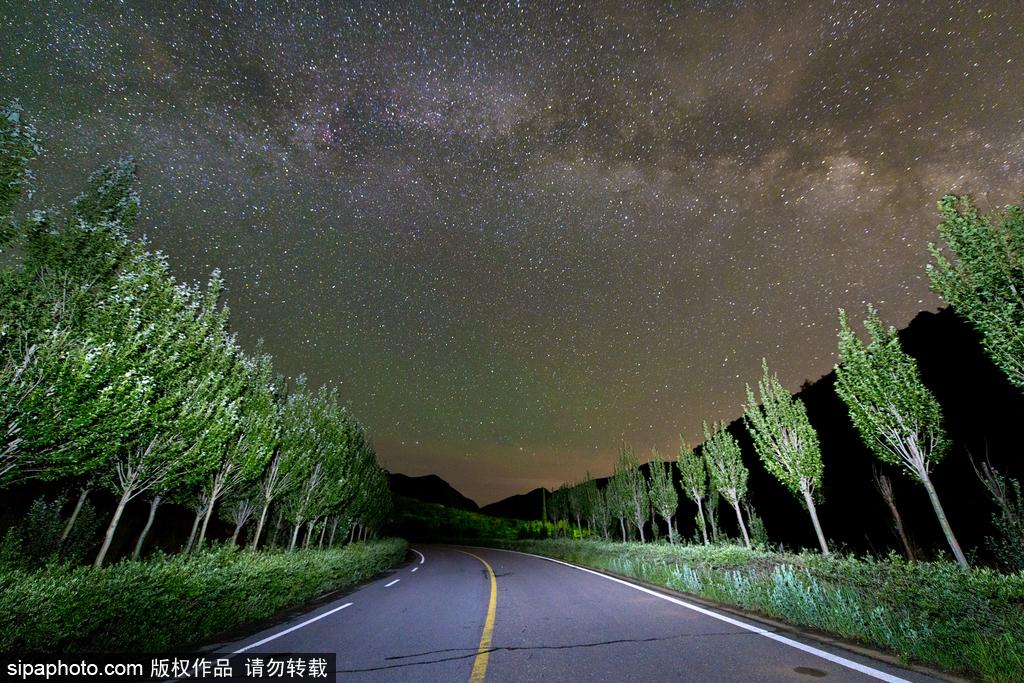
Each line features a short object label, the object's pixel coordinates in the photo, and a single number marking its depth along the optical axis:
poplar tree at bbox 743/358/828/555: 14.38
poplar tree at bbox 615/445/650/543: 35.62
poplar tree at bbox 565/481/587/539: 49.19
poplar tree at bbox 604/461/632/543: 36.84
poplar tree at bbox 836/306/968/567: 10.20
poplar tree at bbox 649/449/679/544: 31.86
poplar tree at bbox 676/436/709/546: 26.77
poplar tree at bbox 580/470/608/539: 43.24
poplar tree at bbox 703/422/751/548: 21.28
